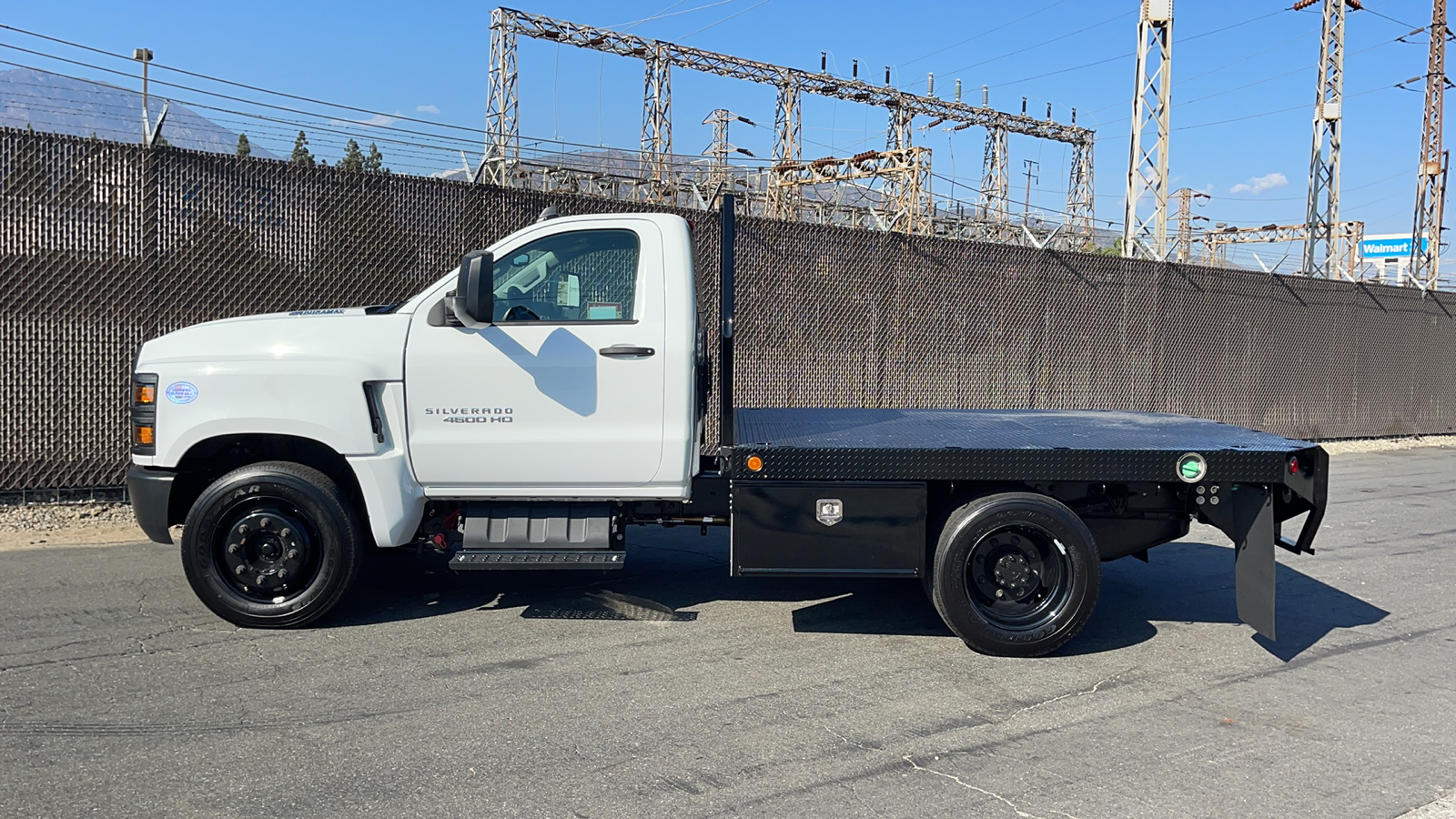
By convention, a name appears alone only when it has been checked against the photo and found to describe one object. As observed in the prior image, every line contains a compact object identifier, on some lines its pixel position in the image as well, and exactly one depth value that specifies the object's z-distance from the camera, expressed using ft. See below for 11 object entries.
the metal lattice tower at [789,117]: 147.64
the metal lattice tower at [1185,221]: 166.67
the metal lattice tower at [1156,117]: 58.34
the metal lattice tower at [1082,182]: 206.08
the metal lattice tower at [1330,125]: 84.33
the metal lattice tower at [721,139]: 137.91
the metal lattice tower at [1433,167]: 96.02
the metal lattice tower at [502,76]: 115.24
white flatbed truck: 17.87
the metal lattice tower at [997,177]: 180.36
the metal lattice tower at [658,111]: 131.44
